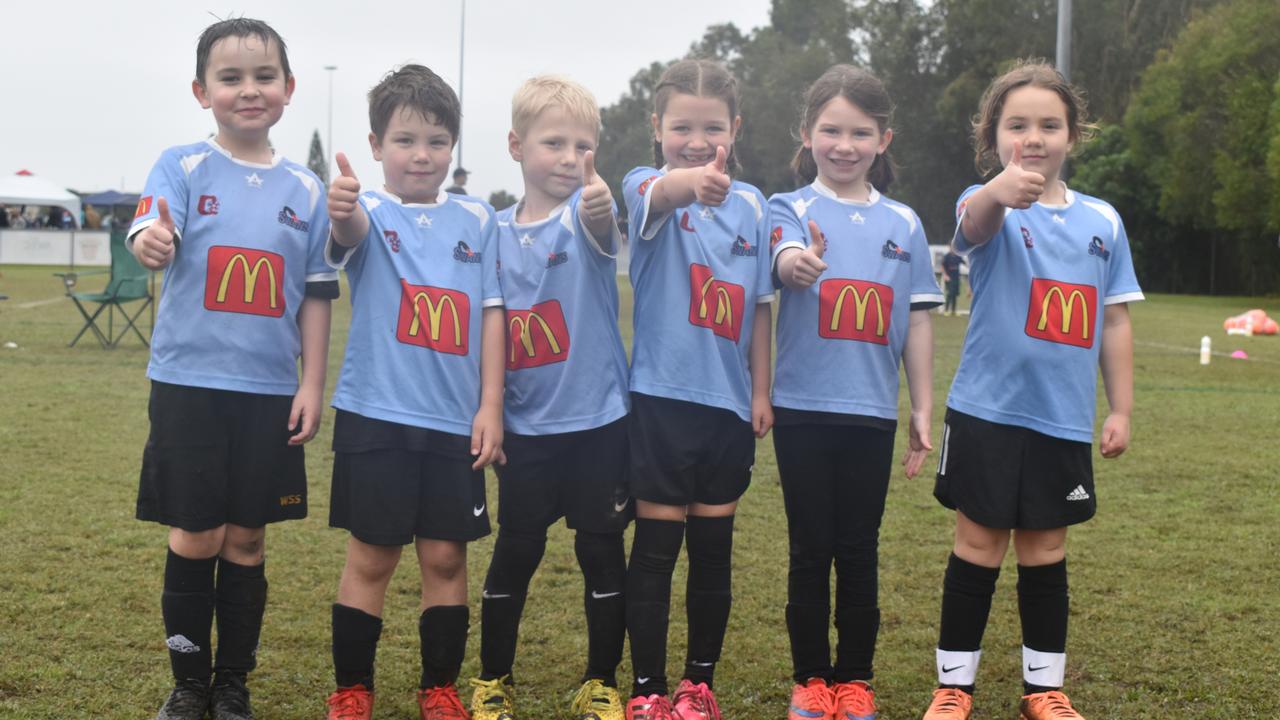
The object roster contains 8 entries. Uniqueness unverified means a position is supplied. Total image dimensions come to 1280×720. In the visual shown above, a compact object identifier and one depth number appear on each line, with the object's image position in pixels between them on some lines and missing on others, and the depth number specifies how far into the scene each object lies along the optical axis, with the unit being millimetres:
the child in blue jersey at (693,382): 3354
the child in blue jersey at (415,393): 3227
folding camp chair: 12789
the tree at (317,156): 88500
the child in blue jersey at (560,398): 3393
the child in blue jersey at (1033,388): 3355
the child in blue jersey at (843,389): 3389
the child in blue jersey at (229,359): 3213
